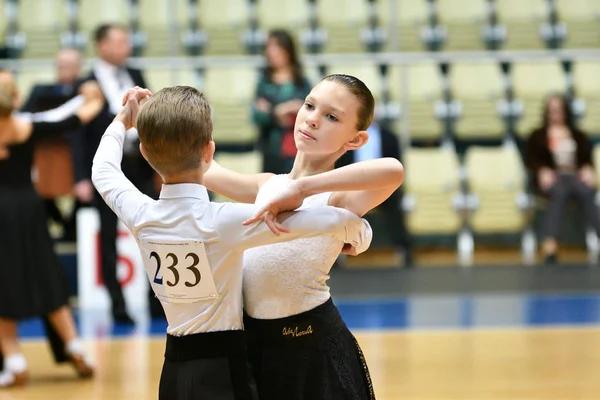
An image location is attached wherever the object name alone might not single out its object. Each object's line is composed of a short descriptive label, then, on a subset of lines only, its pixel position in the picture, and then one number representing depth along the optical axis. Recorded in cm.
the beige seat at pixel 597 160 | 1774
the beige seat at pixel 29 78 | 1788
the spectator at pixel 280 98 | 1437
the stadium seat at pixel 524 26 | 1984
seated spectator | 1674
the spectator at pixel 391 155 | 1611
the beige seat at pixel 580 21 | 1973
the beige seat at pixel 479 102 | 1868
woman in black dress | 1047
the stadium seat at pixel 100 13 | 1968
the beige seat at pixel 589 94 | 1890
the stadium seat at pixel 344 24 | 1956
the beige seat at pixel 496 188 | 1715
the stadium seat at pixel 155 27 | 1961
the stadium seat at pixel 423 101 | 1859
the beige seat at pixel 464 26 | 1976
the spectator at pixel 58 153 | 1527
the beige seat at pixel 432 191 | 1706
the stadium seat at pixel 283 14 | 1961
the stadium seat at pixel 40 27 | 1959
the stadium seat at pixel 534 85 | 1881
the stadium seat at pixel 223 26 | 1979
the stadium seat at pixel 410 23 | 1970
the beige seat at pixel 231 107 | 1828
